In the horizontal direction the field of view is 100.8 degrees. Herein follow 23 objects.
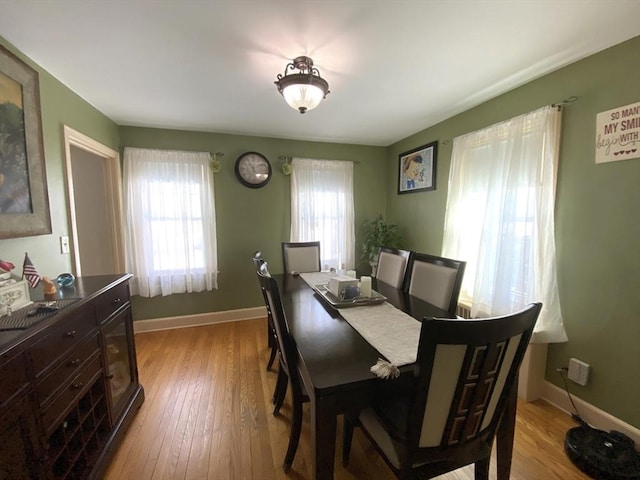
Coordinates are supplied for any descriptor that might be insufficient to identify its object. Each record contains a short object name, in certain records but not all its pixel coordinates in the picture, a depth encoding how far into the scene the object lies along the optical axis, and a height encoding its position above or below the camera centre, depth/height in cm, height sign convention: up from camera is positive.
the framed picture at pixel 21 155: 141 +38
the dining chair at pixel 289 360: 132 -74
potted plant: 356 -28
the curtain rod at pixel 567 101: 176 +78
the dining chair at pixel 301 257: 290 -43
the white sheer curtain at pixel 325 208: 346 +14
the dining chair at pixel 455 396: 82 -62
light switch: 191 -17
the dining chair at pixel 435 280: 175 -45
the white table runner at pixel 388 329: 113 -58
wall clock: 328 +61
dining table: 97 -59
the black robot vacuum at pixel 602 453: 133 -127
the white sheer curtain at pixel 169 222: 293 -3
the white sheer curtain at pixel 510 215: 186 +1
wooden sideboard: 91 -73
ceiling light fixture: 163 +83
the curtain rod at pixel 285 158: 343 +78
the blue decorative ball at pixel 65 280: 153 -35
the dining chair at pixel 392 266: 227 -44
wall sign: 149 +49
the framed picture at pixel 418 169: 305 +61
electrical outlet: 173 -103
